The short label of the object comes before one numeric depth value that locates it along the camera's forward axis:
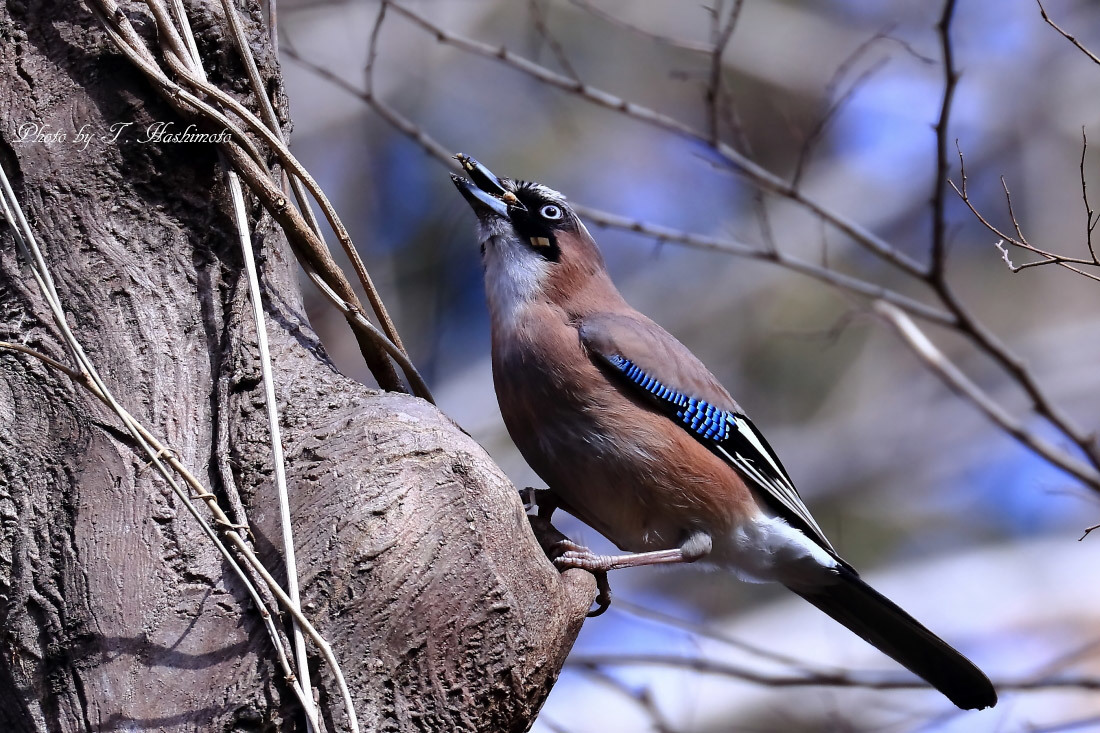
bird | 7.01
